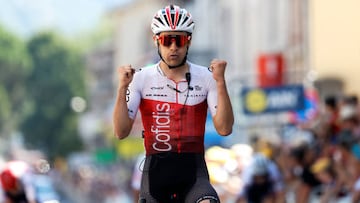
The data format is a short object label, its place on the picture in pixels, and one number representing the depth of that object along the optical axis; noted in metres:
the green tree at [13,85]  108.62
